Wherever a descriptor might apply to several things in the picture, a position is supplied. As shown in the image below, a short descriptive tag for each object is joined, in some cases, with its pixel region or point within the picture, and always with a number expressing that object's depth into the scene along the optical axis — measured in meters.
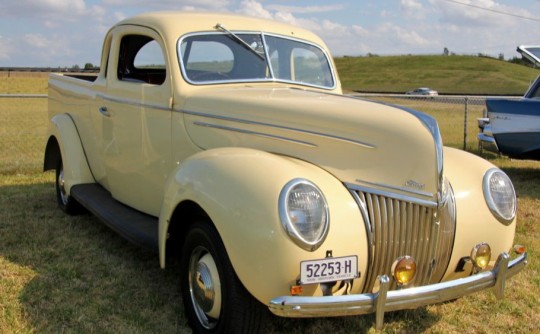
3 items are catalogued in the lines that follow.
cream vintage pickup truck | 2.62
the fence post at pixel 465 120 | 10.98
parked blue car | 7.59
